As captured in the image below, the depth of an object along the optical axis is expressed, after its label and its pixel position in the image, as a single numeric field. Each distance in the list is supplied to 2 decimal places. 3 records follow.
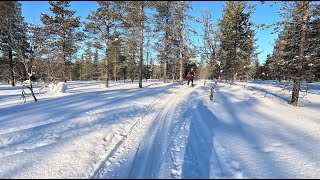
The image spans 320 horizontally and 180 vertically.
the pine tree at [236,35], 20.14
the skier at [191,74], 17.56
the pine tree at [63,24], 21.28
